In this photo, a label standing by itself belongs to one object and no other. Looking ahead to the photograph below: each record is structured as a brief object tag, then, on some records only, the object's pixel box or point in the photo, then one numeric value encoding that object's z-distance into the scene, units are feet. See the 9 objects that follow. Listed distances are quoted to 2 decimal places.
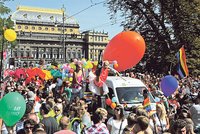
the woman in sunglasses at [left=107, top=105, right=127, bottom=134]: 22.75
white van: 38.93
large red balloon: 29.50
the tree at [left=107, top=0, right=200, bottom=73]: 92.73
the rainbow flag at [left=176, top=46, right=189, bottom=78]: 46.52
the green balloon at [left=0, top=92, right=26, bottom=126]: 18.60
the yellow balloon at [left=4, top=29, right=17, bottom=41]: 44.50
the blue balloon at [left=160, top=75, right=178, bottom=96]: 36.65
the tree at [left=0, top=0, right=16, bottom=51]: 99.18
